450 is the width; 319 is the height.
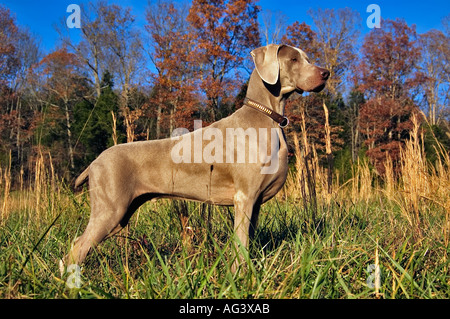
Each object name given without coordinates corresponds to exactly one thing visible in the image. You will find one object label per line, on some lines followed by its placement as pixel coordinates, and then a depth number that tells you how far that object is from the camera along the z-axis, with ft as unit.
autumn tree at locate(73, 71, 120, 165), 55.42
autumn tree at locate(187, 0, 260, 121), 55.84
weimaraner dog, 8.49
